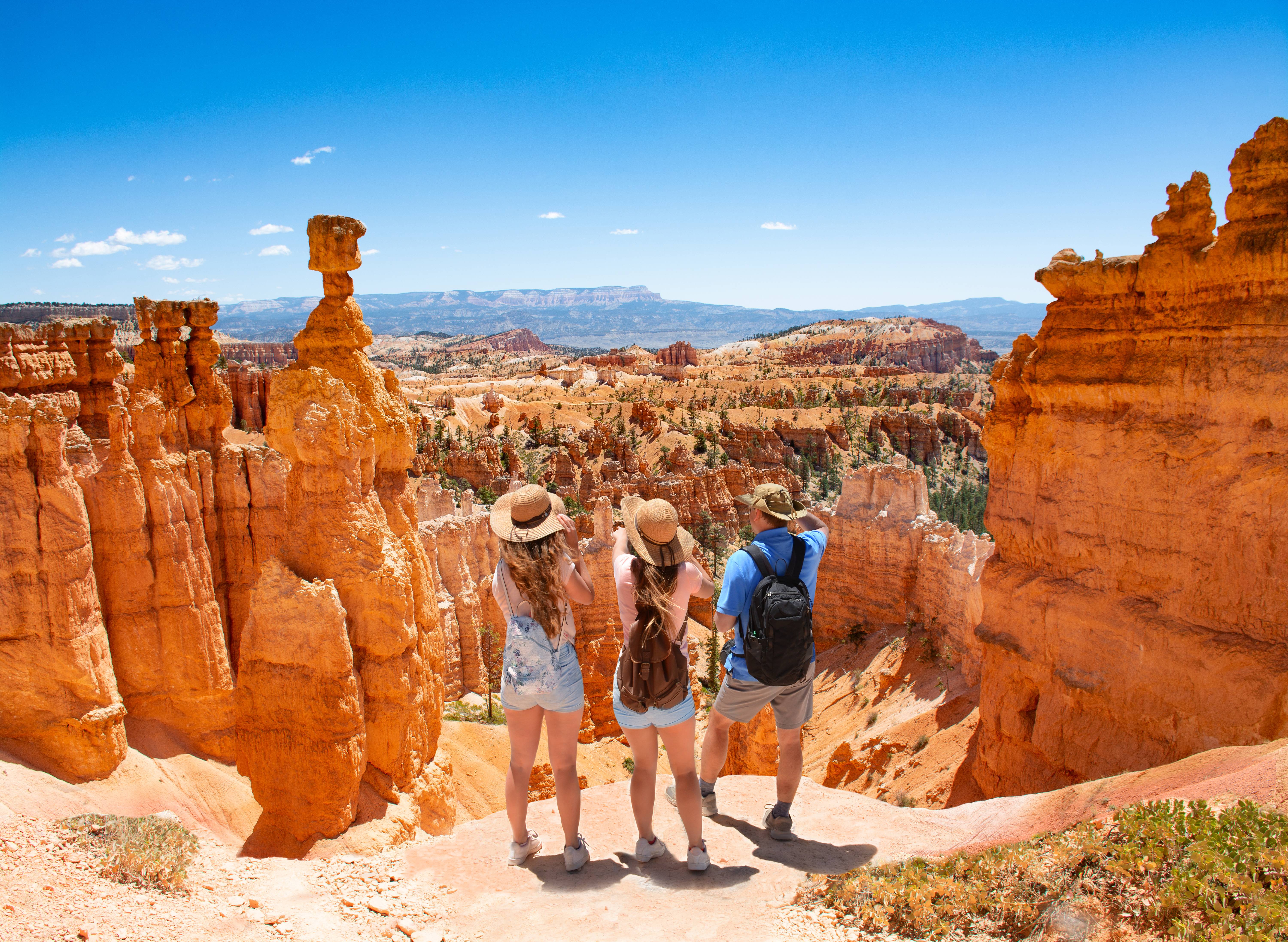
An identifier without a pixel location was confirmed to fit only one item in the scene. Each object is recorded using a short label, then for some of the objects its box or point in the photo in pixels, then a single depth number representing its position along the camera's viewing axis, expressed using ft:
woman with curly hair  13.46
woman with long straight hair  12.82
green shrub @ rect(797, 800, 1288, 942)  10.39
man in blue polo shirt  14.15
